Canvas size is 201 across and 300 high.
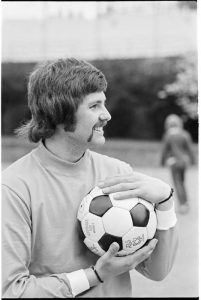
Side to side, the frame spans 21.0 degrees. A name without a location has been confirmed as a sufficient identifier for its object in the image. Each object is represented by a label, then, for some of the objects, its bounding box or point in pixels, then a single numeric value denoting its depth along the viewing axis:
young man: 2.08
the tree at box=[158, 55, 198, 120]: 20.53
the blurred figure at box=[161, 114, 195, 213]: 9.71
